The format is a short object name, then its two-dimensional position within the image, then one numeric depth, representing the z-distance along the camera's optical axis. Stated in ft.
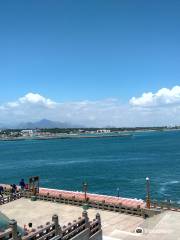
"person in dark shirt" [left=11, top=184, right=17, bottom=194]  72.74
